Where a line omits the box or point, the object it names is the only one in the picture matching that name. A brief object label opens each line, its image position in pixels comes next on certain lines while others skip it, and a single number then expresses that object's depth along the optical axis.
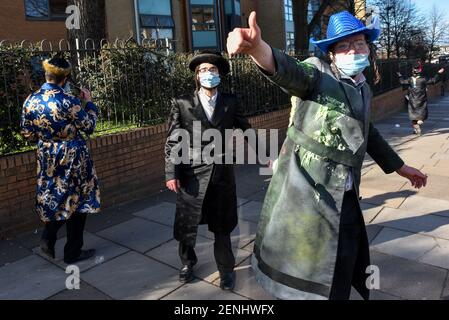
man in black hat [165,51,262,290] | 3.25
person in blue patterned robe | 3.56
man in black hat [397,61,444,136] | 10.66
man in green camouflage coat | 2.12
